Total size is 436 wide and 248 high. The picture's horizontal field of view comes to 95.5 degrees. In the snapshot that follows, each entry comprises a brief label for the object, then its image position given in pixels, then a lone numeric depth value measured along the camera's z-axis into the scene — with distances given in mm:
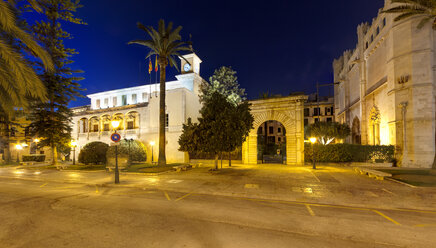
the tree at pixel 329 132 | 33944
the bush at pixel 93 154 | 22578
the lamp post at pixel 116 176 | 12180
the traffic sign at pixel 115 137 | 11953
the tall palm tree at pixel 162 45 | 19484
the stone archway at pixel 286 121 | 22328
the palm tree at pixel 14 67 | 5246
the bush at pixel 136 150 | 25475
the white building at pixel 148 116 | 27453
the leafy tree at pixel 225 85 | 33156
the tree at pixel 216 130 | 16875
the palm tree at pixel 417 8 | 15616
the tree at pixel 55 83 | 20781
